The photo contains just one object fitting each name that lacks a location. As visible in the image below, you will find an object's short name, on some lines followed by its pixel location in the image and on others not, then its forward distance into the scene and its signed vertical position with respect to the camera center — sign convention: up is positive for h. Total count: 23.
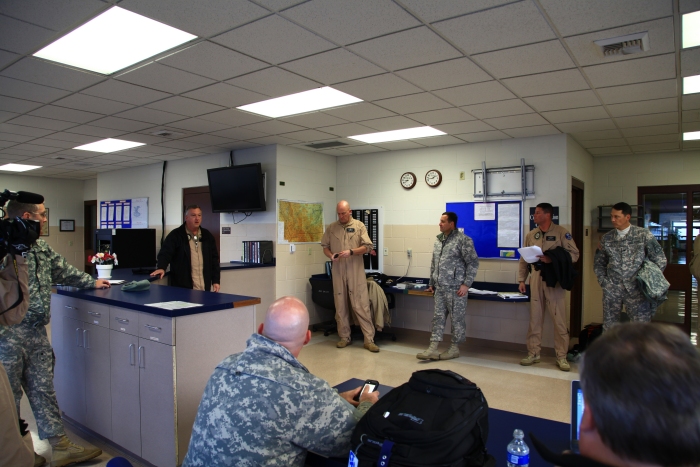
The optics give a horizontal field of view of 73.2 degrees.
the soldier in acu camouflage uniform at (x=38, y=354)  2.81 -0.78
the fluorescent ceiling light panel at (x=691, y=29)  2.54 +1.12
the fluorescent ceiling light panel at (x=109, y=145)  6.11 +1.09
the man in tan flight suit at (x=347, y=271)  5.78 -0.57
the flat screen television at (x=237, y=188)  6.07 +0.50
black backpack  1.22 -0.55
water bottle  1.41 -0.69
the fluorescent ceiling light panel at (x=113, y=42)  2.66 +1.14
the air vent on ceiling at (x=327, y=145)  6.05 +1.05
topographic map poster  6.18 +0.05
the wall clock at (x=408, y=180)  6.40 +0.62
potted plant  3.92 -0.32
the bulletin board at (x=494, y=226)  5.66 -0.01
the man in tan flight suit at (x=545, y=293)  4.94 -0.73
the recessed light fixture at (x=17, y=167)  8.11 +1.04
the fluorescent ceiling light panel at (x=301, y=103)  4.03 +1.12
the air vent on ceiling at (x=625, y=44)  2.77 +1.10
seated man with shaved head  1.49 -0.62
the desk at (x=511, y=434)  1.54 -0.75
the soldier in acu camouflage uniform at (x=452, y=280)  5.20 -0.61
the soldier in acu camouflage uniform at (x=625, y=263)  4.54 -0.38
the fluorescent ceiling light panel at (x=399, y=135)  5.34 +1.07
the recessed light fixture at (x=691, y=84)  3.53 +1.09
